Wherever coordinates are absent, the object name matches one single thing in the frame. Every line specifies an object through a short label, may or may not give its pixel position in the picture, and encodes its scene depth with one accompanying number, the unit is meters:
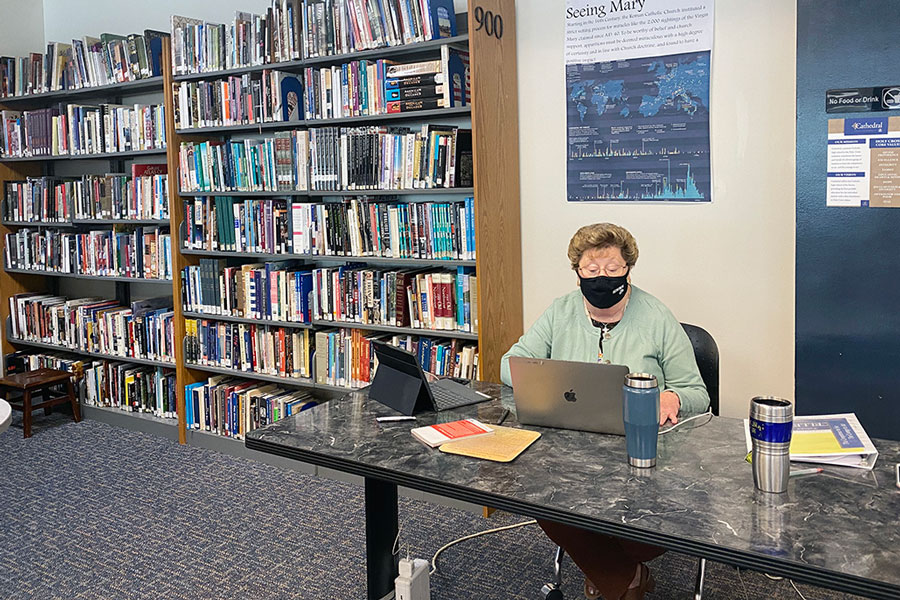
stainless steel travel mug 1.67
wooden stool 4.71
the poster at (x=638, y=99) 3.22
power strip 2.41
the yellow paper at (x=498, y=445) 1.98
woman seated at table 2.52
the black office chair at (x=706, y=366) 2.62
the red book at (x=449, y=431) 2.09
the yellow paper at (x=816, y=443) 1.89
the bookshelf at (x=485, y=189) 3.42
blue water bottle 1.83
